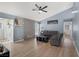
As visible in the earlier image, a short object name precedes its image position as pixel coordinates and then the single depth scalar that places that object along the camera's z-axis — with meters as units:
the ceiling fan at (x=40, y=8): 1.82
